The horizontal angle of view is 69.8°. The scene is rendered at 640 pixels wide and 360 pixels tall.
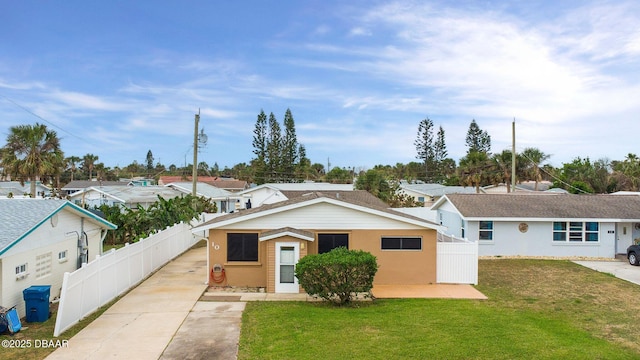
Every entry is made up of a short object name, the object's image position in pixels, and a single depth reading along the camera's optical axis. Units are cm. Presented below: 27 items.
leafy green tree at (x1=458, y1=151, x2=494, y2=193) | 4567
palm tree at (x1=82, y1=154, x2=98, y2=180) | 8156
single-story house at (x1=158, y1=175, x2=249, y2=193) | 7065
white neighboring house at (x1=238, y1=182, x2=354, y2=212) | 3666
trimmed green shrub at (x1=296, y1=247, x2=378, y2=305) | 1275
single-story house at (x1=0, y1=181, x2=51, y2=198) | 4128
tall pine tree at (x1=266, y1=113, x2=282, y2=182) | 7094
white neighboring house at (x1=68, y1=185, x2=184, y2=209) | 3809
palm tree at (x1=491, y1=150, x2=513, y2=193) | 4325
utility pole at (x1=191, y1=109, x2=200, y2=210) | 2921
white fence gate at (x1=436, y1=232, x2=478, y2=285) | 1641
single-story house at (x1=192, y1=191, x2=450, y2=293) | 1567
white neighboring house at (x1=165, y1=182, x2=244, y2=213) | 4572
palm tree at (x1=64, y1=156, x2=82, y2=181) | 7711
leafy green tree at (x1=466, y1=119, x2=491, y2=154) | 7619
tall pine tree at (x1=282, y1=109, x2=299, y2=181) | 7144
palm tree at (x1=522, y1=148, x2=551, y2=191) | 4744
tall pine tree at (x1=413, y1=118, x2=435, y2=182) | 7588
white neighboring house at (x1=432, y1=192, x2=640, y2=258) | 2291
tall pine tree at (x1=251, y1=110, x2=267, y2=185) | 7125
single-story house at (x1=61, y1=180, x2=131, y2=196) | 6304
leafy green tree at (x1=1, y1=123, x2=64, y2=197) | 2764
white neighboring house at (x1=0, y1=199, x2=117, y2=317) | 1095
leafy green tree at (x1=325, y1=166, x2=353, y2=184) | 7905
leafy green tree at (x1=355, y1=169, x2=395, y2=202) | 4650
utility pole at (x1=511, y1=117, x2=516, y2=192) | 3416
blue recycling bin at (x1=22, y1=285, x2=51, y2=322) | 1103
